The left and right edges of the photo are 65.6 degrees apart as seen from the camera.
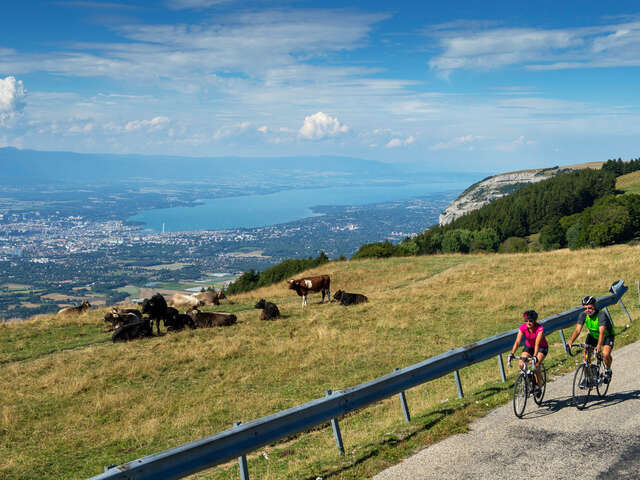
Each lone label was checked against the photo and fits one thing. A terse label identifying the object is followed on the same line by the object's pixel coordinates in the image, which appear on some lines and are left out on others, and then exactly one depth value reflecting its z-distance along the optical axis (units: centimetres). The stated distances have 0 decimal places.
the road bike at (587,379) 962
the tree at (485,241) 10298
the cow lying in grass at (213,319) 2171
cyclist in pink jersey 953
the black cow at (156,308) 2095
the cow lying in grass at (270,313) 2297
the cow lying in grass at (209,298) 2834
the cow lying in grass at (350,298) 2565
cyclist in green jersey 996
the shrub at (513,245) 10144
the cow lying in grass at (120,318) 2214
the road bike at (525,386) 907
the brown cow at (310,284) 2717
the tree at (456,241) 9889
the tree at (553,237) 9504
